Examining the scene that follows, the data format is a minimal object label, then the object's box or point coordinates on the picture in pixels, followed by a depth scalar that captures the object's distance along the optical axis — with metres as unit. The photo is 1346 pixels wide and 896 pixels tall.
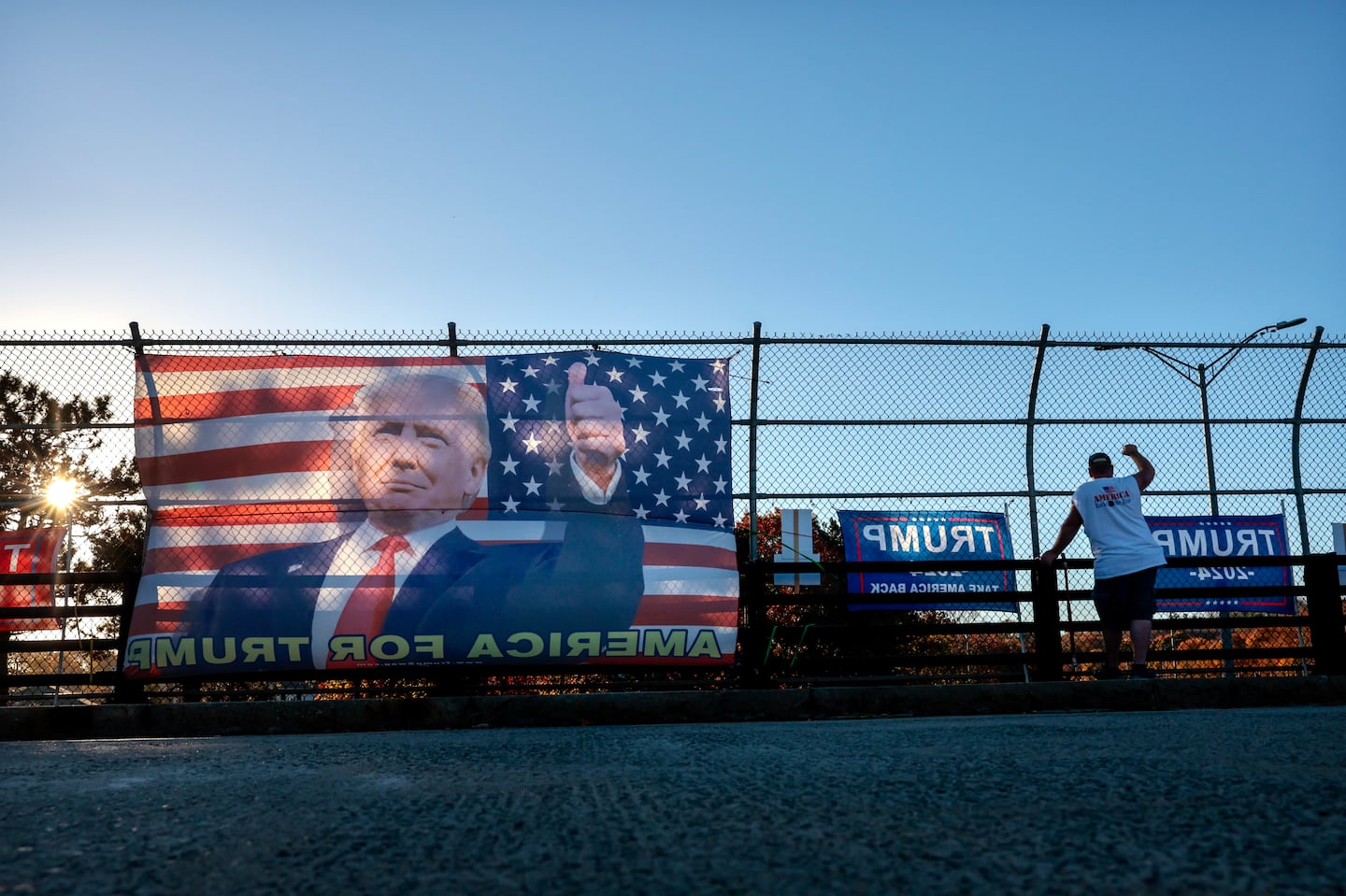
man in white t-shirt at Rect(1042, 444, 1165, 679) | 7.54
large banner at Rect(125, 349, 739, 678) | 7.59
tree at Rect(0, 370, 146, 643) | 7.95
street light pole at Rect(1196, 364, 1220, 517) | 8.96
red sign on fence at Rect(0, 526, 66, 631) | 7.73
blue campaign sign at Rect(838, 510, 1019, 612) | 8.44
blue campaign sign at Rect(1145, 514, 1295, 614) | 9.15
